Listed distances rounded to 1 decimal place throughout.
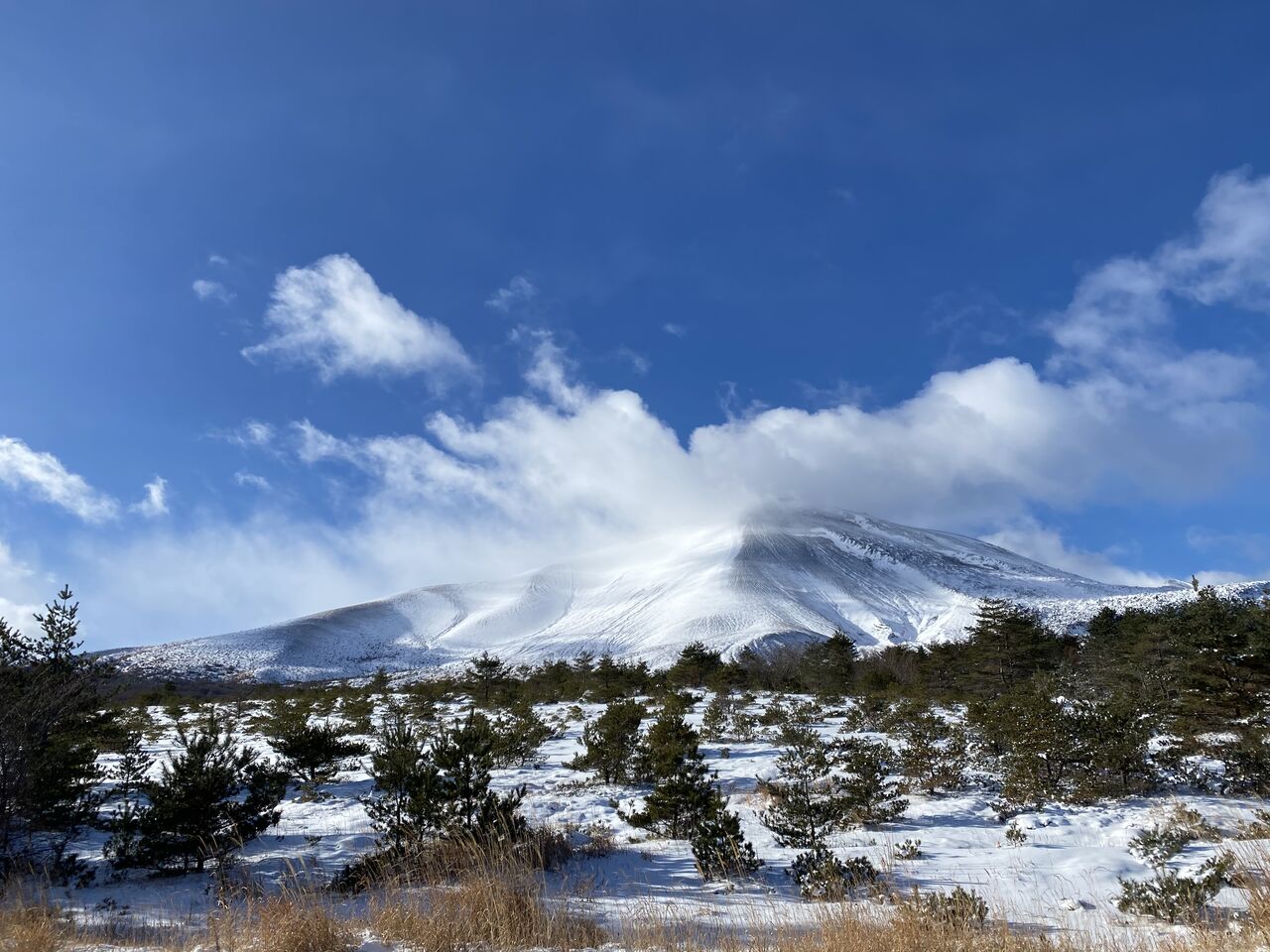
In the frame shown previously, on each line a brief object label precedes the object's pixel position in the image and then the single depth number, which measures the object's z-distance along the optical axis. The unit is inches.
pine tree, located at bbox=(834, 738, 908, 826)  439.2
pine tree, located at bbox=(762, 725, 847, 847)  373.7
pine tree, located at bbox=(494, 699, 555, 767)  621.7
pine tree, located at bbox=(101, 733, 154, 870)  352.5
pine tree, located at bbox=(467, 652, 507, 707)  1314.0
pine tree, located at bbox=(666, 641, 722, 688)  1451.8
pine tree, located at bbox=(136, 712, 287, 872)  343.9
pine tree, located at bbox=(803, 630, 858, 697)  1304.1
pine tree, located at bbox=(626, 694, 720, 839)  390.9
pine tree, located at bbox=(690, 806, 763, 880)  325.7
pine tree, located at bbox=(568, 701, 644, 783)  572.4
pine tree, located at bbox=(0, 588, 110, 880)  323.3
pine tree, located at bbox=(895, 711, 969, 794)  531.2
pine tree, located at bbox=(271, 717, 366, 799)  557.0
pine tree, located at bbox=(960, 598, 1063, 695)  1128.2
